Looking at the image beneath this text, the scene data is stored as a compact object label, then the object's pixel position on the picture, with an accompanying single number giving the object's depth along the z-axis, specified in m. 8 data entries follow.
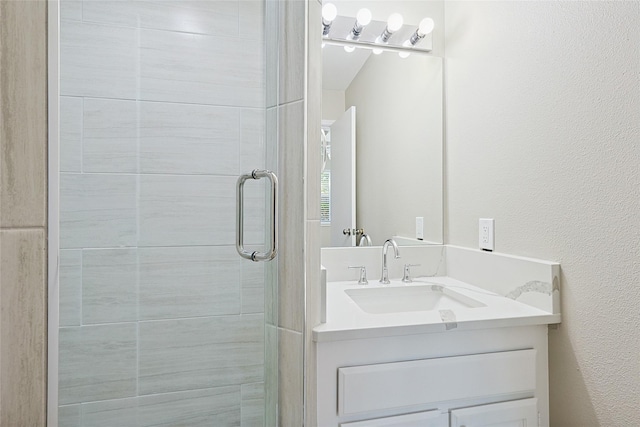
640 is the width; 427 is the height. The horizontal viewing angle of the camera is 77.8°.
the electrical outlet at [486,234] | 1.52
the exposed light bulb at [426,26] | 1.77
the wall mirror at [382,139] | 1.75
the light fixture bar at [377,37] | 1.71
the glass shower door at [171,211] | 1.01
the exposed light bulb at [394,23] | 1.74
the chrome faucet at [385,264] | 1.65
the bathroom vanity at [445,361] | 1.08
